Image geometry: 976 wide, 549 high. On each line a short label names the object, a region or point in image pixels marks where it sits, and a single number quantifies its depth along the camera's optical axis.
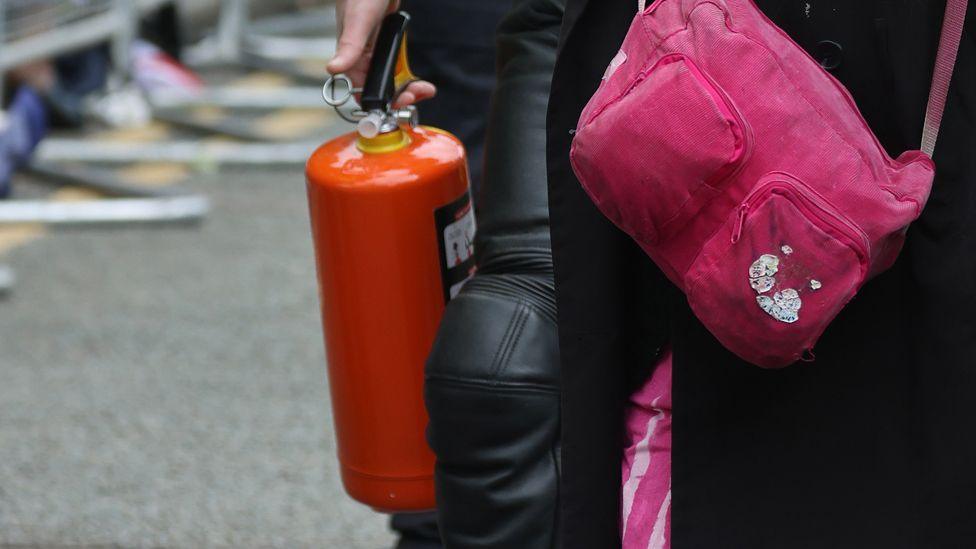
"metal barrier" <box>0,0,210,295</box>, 9.34
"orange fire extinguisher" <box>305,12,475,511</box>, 5.01
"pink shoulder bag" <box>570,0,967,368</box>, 4.50
